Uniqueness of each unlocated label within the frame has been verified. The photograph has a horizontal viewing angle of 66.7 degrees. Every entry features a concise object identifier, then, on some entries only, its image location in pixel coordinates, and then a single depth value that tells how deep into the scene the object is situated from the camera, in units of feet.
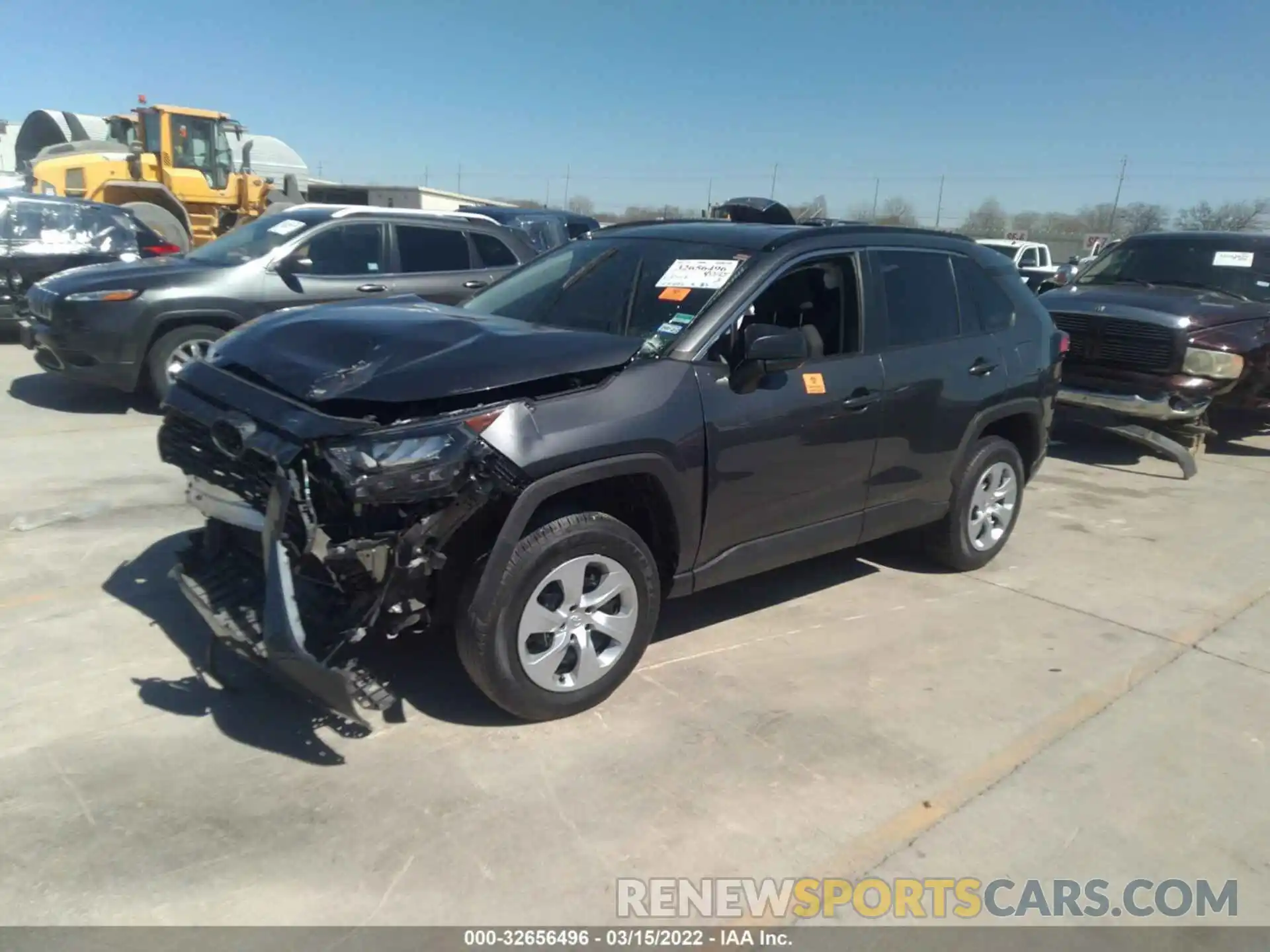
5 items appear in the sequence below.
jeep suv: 25.23
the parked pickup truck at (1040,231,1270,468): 27.35
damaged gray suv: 10.55
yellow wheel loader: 58.08
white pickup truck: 65.72
